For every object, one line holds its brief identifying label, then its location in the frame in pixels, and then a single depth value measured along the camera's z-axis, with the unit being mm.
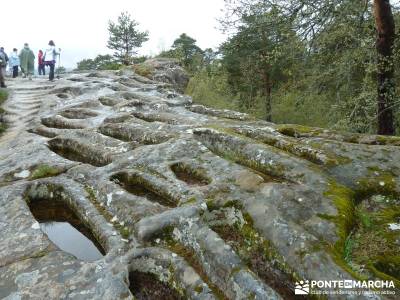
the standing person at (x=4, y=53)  24420
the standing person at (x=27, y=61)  27641
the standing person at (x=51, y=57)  24141
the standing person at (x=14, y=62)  26833
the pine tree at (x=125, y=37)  47688
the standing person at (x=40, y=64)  28681
